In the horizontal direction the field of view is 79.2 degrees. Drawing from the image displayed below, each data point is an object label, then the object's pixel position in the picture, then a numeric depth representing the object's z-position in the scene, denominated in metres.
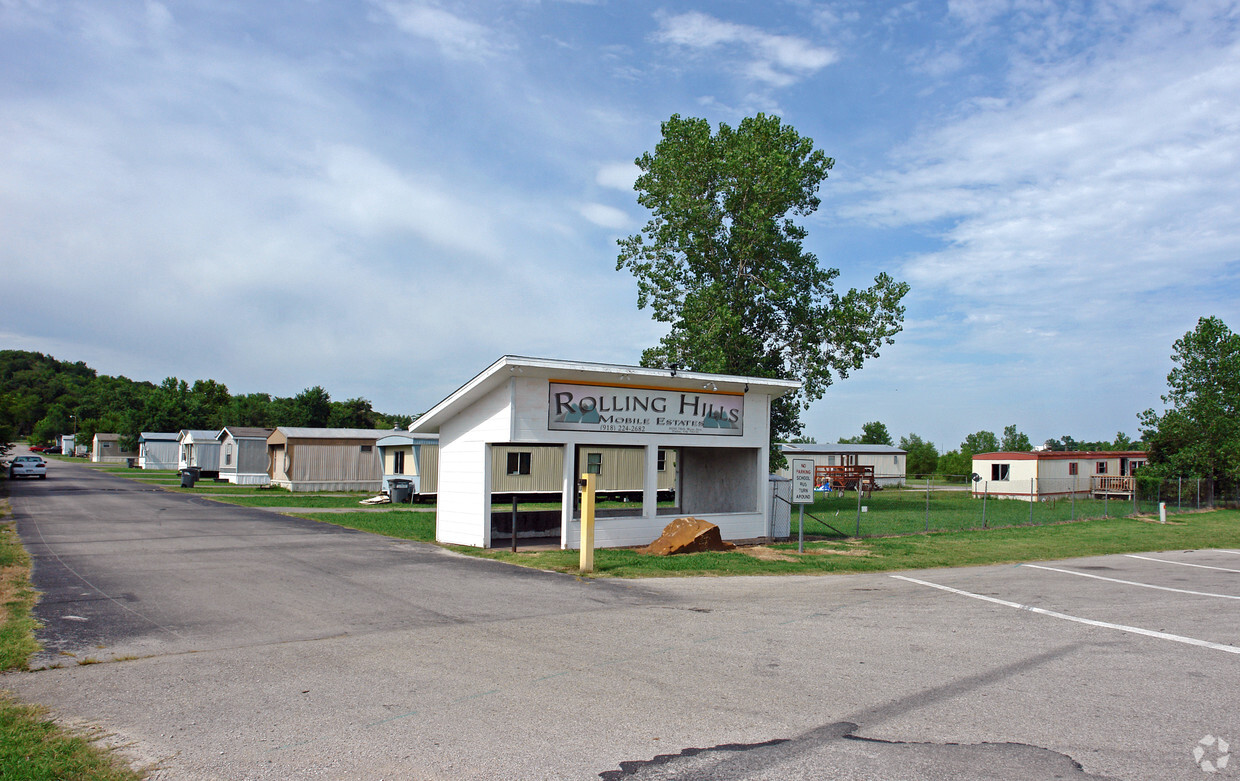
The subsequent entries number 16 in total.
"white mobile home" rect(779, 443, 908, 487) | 57.94
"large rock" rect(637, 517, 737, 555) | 16.11
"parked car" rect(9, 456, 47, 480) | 44.62
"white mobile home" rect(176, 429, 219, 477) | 50.56
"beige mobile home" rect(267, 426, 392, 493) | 38.88
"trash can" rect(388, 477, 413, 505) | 32.19
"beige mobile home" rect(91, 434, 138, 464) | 90.94
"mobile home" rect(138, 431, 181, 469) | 66.75
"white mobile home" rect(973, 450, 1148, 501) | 43.53
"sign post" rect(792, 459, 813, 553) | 16.38
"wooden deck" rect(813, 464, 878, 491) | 47.16
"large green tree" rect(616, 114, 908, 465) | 31.20
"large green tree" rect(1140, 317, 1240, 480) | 39.62
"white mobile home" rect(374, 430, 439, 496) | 33.66
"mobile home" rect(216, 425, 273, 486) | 44.12
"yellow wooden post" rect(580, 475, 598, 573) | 13.59
